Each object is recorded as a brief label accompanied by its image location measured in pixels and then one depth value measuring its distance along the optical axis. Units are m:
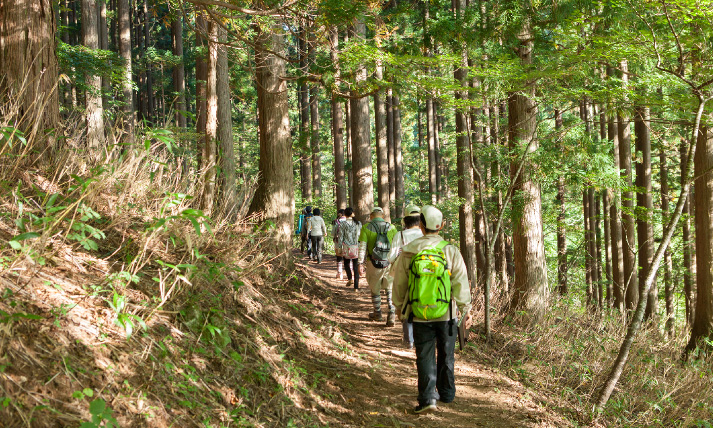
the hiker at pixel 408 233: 5.80
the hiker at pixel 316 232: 13.57
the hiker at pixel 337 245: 10.16
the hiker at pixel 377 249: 7.43
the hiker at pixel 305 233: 15.73
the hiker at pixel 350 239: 9.88
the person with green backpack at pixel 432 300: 4.25
